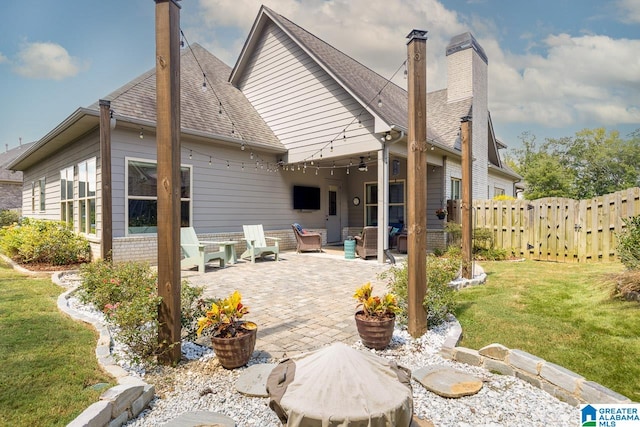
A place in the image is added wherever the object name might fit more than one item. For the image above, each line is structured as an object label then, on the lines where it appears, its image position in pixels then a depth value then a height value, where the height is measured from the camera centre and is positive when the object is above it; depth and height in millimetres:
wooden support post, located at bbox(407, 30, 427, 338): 3465 +192
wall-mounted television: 11633 +436
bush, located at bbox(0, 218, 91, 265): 7746 -817
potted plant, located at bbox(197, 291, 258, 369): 2799 -1050
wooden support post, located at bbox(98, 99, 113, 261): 6230 +692
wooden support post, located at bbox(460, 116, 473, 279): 5884 +134
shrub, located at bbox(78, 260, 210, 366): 2789 -918
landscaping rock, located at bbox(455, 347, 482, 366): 2977 -1315
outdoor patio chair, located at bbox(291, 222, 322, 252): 10352 -956
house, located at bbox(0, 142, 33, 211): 21484 +1336
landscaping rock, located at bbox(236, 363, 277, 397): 2461 -1324
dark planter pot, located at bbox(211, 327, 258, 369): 2783 -1164
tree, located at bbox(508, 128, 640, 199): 27109 +3845
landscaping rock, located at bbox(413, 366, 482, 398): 2496 -1338
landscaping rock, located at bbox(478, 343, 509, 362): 2837 -1218
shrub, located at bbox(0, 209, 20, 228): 17594 -359
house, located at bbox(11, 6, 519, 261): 8000 +1781
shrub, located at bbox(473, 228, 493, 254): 9406 -835
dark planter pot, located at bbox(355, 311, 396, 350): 3180 -1155
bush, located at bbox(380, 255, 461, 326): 3594 -934
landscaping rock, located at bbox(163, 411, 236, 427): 2086 -1329
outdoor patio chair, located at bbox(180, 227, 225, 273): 7367 -965
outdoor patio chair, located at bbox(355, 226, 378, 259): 8844 -850
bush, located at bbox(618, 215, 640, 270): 4684 -550
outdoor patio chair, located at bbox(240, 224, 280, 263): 8727 -918
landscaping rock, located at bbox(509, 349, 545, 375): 2616 -1209
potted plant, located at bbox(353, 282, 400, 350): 3188 -1049
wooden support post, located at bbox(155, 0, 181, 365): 2824 +212
